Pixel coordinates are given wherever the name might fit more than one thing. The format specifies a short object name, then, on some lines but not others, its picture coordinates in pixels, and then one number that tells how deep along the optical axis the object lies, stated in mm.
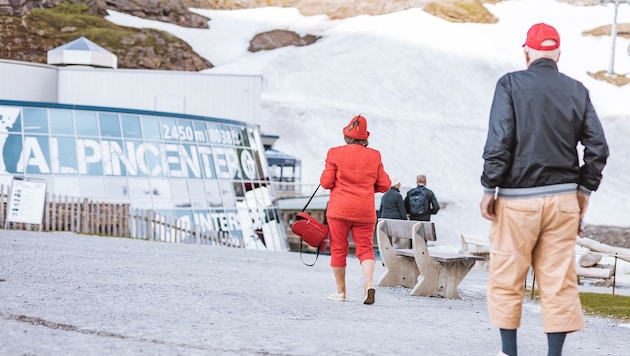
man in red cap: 6039
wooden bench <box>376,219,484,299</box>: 12102
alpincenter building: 29938
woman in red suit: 10055
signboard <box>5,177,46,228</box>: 24859
